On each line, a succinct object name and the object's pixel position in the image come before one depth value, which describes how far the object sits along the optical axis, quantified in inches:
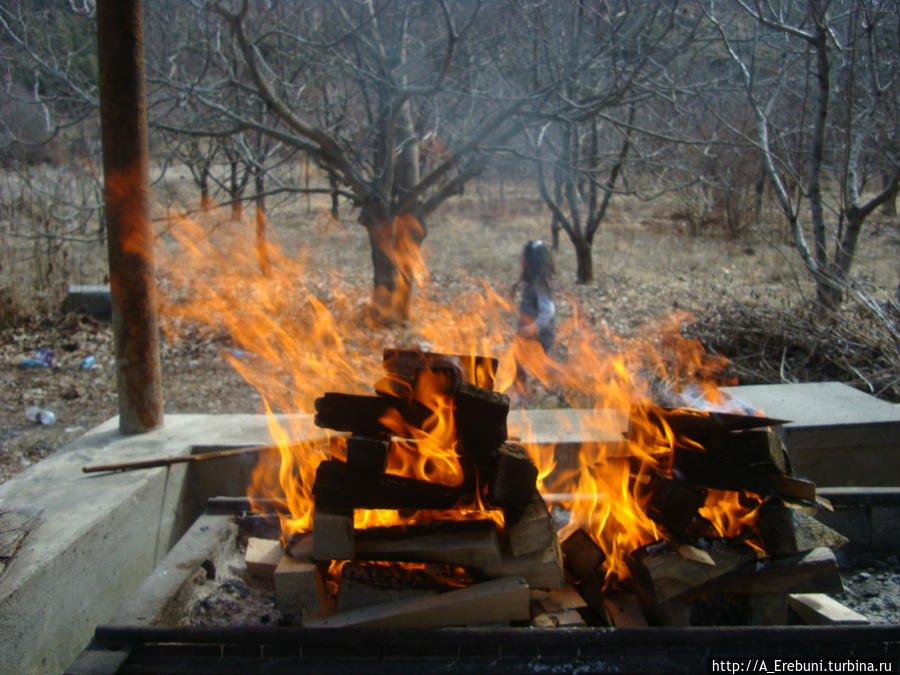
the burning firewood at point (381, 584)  93.7
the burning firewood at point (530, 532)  96.0
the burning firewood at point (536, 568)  96.4
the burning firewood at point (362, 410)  103.3
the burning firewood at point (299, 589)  97.1
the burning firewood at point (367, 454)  98.3
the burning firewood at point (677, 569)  95.3
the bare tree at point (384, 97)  293.6
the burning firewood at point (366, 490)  98.7
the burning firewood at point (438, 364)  105.1
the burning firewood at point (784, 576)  98.5
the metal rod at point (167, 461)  129.3
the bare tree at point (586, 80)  254.4
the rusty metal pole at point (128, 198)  141.0
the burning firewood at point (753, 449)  101.6
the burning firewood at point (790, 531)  98.5
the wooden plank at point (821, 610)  99.0
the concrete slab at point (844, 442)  146.2
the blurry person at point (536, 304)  261.0
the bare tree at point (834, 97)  242.2
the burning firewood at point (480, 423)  97.3
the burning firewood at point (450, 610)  90.5
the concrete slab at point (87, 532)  98.0
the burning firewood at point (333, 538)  96.3
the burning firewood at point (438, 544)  95.7
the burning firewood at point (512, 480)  96.0
